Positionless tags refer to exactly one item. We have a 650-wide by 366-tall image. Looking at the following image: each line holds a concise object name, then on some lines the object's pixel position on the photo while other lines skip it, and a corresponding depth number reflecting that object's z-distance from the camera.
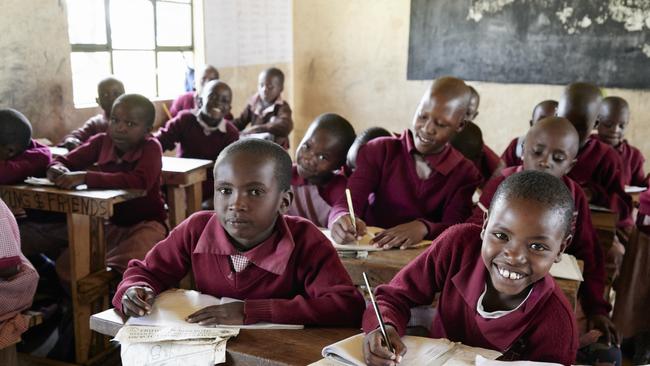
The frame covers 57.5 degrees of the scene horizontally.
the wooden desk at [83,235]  2.48
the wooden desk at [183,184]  3.13
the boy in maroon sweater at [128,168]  2.78
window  4.45
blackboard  5.75
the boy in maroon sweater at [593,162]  2.93
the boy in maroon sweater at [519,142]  3.34
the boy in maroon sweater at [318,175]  2.47
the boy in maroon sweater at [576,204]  1.99
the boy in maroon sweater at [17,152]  2.70
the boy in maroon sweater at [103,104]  3.79
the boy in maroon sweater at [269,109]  5.10
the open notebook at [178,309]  1.30
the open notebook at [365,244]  1.87
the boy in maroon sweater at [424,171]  2.29
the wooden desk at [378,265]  1.77
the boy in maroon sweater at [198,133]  3.92
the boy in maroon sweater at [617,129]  3.58
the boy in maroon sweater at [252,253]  1.41
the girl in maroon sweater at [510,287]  1.22
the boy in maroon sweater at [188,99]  5.06
